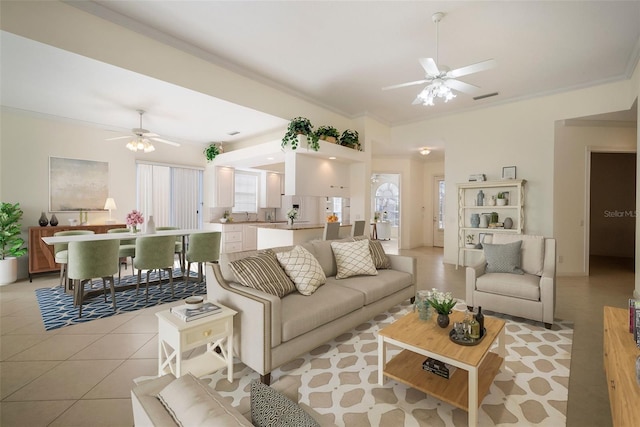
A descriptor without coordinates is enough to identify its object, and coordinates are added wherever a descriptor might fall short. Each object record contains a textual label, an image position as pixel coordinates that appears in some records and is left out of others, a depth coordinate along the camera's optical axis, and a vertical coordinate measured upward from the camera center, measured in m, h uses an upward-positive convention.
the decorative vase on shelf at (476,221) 5.73 -0.18
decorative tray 1.92 -0.85
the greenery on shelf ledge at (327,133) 5.47 +1.49
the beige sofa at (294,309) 2.09 -0.83
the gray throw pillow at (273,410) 0.83 -0.59
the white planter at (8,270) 4.67 -0.98
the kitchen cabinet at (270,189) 8.38 +0.63
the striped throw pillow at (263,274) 2.48 -0.55
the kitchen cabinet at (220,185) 7.52 +0.66
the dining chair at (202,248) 4.67 -0.61
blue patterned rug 3.36 -1.22
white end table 1.96 -0.89
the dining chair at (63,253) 4.21 -0.63
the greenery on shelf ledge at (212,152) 7.37 +1.49
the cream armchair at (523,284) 3.04 -0.79
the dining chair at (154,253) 4.03 -0.61
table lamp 5.85 +0.12
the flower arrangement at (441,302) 2.17 -0.69
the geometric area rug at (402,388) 1.83 -1.27
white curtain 6.65 +0.39
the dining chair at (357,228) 5.82 -0.34
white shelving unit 5.29 +0.09
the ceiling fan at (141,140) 4.91 +1.21
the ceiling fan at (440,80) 2.88 +1.39
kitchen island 5.32 -0.45
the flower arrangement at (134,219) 4.75 -0.14
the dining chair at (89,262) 3.45 -0.63
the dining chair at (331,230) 5.28 -0.35
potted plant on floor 4.64 -0.53
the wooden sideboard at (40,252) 4.93 -0.72
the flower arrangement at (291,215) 6.11 -0.09
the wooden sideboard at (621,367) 1.26 -0.81
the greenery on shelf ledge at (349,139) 5.95 +1.48
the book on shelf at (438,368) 2.00 -1.09
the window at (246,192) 8.09 +0.53
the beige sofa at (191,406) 0.75 -0.55
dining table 3.78 -0.38
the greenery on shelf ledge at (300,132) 5.20 +1.41
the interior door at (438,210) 9.36 +0.05
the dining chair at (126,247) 4.80 -0.62
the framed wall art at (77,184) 5.46 +0.50
